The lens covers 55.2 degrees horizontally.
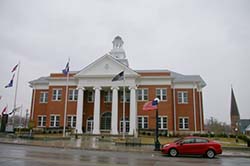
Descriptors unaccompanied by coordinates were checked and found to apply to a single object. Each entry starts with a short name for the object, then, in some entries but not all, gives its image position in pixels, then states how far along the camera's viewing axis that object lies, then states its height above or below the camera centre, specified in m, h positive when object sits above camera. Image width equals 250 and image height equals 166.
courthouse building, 39.59 +3.34
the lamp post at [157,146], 20.45 -2.23
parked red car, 17.70 -2.01
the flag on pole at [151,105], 22.48 +1.36
